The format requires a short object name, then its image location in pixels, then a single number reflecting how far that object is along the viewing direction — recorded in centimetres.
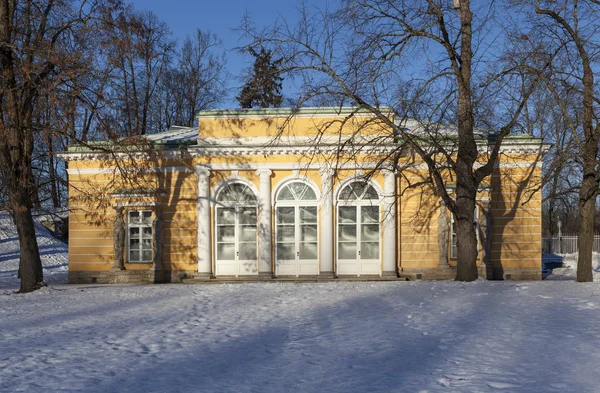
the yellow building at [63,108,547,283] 1855
